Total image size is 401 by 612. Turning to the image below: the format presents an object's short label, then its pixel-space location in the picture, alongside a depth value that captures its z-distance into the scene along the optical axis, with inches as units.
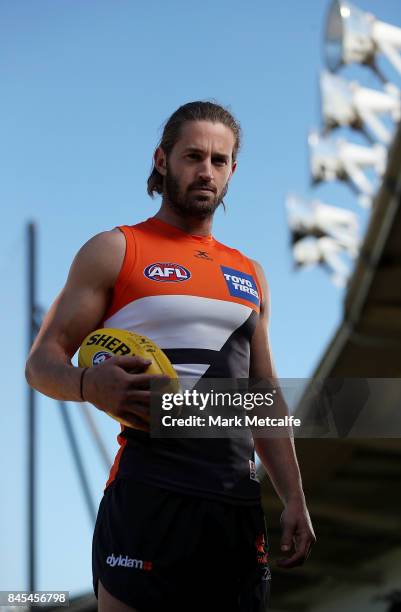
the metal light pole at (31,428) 570.9
